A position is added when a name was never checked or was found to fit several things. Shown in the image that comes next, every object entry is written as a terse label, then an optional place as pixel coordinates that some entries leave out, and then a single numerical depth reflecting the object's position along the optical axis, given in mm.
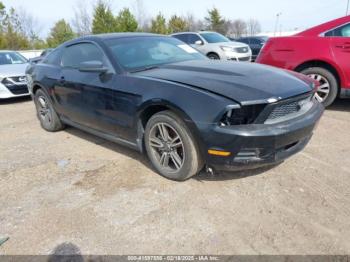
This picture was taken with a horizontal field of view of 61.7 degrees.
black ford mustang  2430
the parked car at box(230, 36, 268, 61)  17553
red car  4648
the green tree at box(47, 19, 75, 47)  31438
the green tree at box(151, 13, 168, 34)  30391
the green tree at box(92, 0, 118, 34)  25344
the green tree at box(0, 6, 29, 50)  28206
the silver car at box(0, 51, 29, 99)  7344
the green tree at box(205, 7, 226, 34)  38156
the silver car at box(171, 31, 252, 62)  10555
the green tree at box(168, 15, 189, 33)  34762
